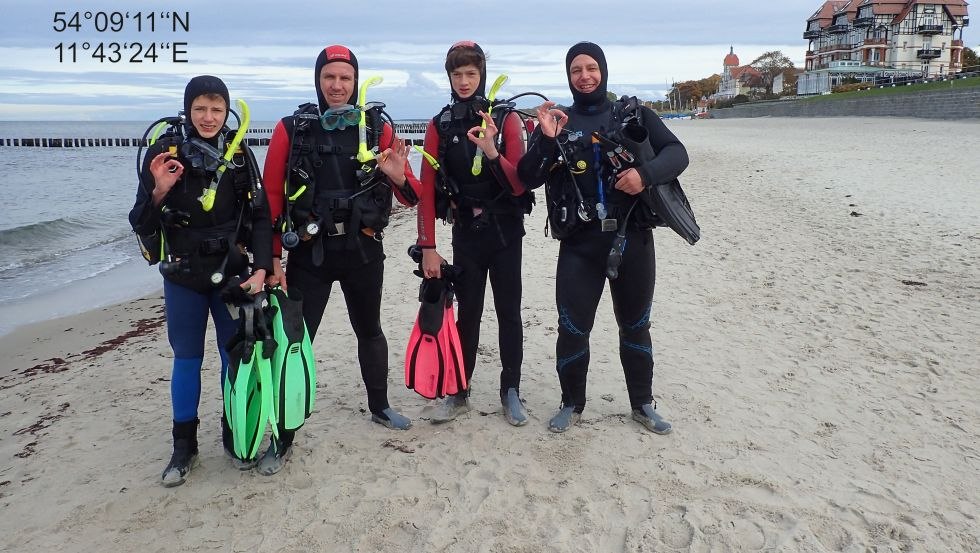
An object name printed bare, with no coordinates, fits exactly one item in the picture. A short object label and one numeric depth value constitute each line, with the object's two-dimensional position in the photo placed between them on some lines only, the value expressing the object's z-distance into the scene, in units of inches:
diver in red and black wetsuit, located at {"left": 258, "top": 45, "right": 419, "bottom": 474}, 138.6
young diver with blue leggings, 126.0
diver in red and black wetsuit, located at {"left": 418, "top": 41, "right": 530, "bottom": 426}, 148.3
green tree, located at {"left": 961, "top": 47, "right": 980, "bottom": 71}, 1864.5
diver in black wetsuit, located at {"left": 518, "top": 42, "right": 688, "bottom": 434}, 142.6
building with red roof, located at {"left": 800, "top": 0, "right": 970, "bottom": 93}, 2439.7
